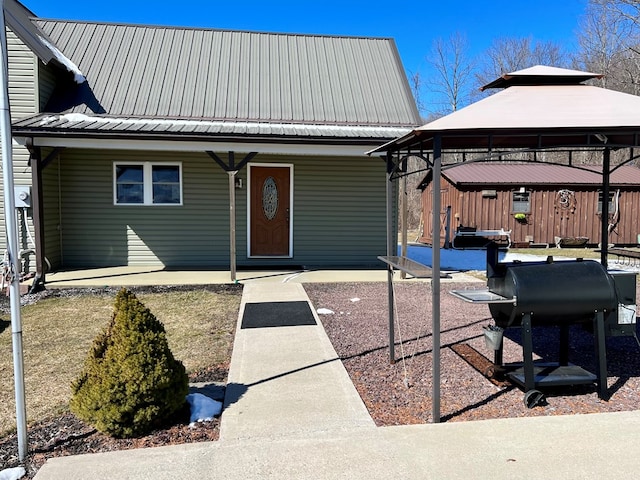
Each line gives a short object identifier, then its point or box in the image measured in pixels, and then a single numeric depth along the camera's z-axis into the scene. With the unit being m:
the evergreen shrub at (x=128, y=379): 3.08
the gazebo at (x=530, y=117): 3.30
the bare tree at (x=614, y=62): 24.27
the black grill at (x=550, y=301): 3.63
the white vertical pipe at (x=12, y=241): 2.77
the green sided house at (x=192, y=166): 9.79
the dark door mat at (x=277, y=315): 6.09
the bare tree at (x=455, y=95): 31.83
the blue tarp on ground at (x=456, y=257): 11.83
